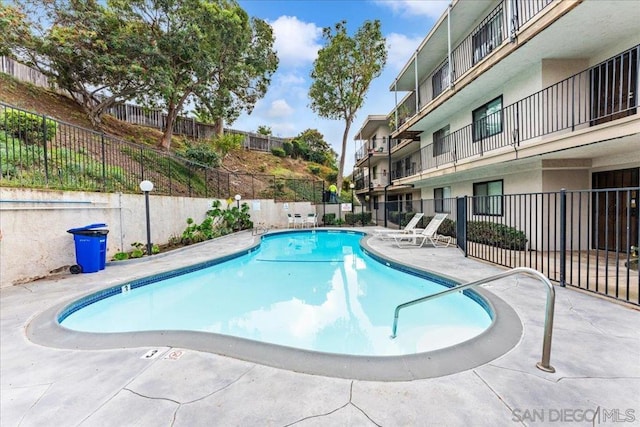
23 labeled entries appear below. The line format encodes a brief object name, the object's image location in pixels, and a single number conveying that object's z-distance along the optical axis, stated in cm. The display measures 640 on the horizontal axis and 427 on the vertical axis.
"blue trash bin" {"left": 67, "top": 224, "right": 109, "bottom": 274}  584
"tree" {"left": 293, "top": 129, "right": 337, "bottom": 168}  3344
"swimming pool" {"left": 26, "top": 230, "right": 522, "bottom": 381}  229
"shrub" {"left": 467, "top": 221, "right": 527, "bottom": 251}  811
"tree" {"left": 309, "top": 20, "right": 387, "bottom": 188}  1870
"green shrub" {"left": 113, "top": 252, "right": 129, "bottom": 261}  714
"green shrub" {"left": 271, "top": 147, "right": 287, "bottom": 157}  3008
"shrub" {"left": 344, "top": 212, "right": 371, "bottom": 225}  1964
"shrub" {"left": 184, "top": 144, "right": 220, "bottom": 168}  1545
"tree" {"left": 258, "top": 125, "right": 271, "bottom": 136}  3328
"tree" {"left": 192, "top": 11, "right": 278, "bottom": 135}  1605
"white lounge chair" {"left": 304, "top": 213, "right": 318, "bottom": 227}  1791
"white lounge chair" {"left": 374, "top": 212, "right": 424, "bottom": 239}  1096
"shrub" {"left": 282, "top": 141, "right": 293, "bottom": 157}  3156
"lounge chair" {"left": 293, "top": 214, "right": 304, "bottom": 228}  1812
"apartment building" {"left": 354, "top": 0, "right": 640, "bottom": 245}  599
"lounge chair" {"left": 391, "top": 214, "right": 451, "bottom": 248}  941
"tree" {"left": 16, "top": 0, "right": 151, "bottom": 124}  1185
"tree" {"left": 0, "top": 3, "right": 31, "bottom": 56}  1109
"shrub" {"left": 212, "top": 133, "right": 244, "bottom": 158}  1750
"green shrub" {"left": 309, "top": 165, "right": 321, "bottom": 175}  3110
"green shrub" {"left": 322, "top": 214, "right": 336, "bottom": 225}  1967
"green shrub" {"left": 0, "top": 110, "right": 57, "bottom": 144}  602
